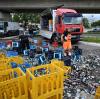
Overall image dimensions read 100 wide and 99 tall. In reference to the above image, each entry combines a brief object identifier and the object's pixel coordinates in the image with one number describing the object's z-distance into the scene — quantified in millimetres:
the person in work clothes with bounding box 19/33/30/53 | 7199
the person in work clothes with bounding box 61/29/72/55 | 6446
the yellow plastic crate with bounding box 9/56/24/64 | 4214
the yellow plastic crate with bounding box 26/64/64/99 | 2655
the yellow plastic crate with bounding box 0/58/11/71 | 3615
